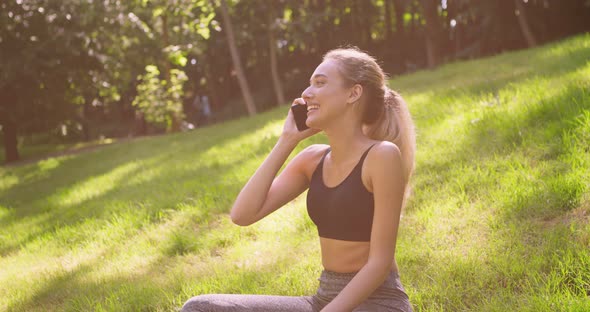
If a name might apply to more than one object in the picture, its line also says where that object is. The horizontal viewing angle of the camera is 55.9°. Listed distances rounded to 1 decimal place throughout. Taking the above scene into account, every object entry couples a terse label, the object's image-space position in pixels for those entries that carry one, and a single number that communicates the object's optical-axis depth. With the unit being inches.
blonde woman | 107.9
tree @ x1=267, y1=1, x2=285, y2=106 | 1005.4
